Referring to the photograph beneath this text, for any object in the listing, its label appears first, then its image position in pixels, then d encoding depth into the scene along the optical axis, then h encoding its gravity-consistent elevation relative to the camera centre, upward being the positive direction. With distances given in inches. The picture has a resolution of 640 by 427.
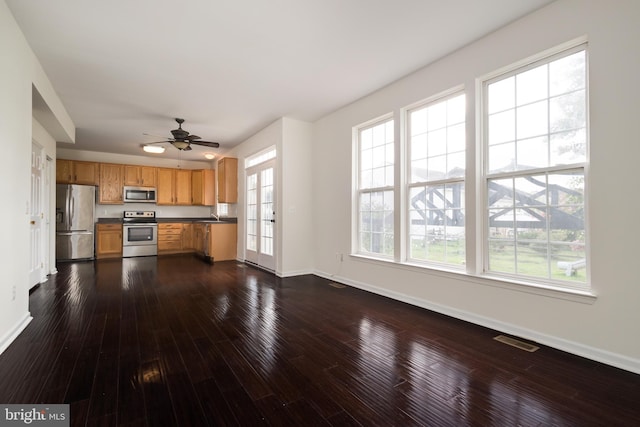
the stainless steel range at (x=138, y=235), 290.5 -19.0
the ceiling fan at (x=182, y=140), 192.1 +51.4
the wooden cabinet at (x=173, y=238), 309.0 -23.4
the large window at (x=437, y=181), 125.2 +15.5
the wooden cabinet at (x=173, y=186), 321.4 +33.4
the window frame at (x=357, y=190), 173.8 +15.0
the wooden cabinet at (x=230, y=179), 274.1 +34.8
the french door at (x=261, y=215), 218.7 +0.7
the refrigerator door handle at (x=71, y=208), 260.8 +7.7
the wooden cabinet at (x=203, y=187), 325.7 +33.5
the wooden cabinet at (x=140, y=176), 304.8 +43.3
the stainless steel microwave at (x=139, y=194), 303.1 +23.1
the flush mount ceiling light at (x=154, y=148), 234.7 +55.1
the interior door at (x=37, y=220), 167.3 -2.1
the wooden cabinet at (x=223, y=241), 262.2 -23.2
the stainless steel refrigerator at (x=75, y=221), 258.1 -4.0
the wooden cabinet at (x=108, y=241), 279.4 -23.4
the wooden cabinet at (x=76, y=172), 271.3 +42.4
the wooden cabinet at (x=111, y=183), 292.3 +33.4
